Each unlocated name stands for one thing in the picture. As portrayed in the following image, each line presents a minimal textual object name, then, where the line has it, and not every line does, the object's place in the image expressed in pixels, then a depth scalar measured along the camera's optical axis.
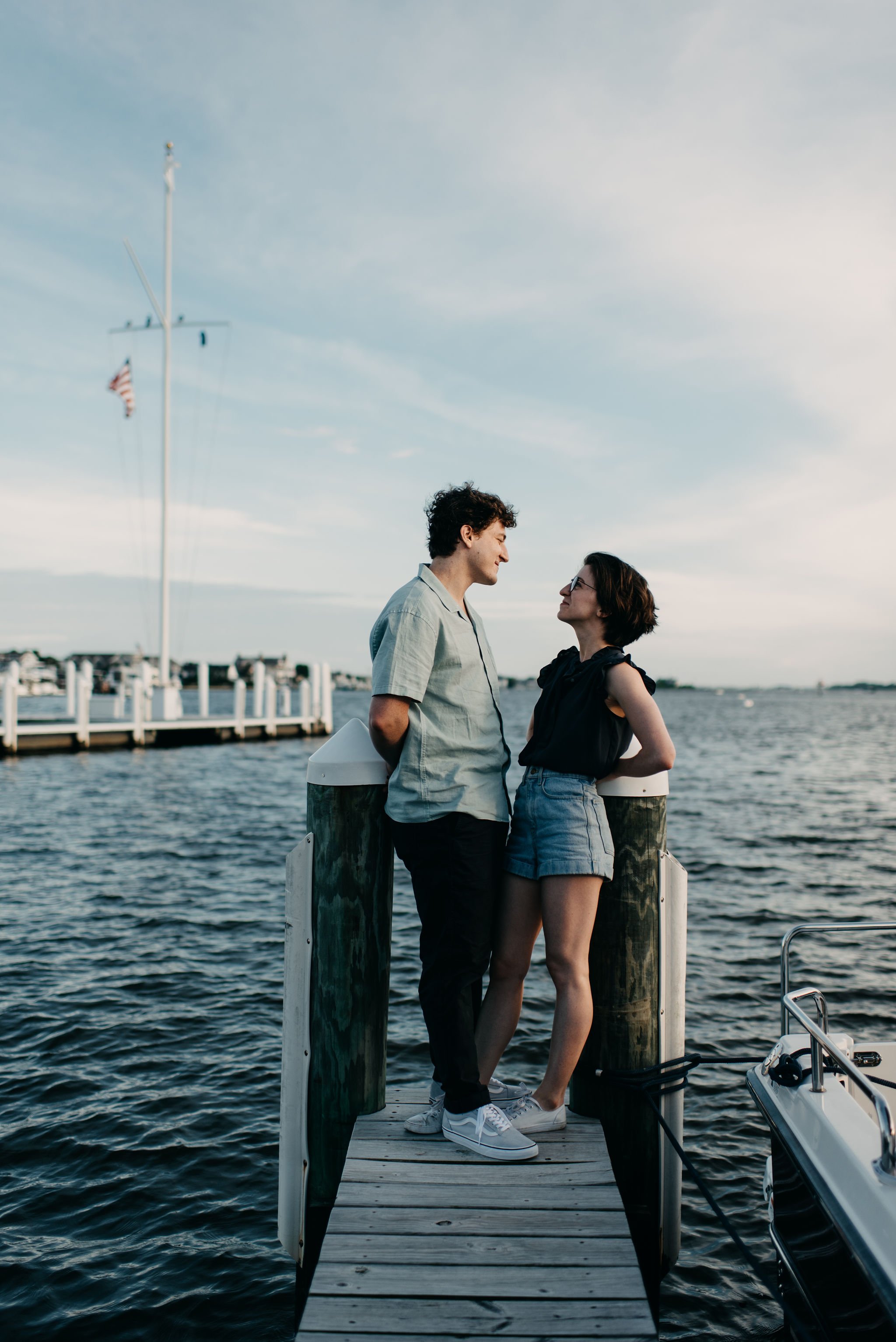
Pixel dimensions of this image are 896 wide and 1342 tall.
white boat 2.30
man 2.98
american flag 30.36
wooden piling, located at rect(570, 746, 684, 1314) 3.32
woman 3.09
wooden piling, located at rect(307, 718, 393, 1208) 3.24
